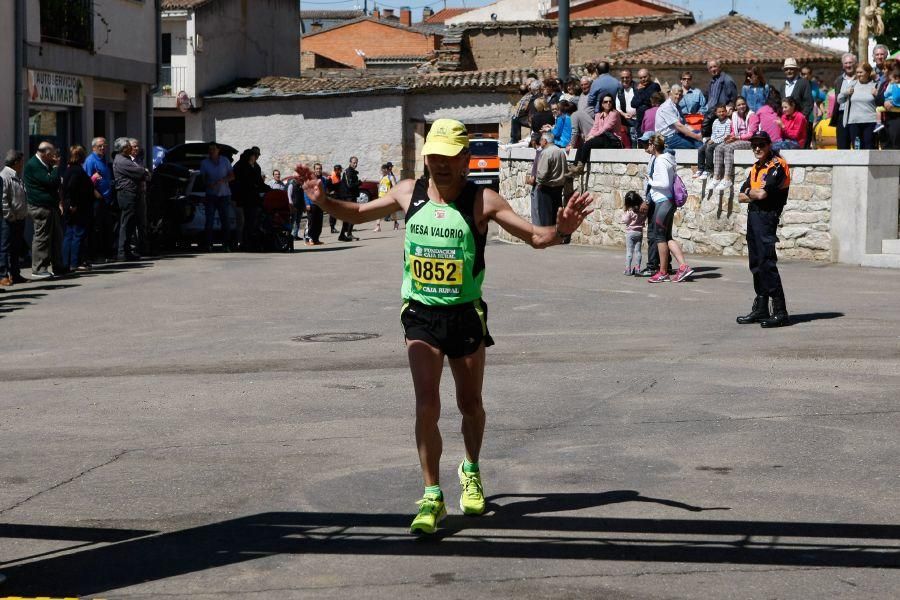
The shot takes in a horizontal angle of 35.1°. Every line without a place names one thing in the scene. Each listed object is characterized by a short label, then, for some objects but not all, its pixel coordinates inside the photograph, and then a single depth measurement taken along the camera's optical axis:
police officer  13.63
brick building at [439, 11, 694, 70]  54.41
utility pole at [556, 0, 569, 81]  25.62
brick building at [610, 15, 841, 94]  47.31
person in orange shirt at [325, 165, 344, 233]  31.48
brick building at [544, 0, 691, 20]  71.31
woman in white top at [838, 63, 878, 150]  20.20
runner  6.43
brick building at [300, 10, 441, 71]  82.06
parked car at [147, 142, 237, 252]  24.77
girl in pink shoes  18.83
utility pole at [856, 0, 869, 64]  27.64
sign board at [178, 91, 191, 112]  48.56
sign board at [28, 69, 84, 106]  24.38
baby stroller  25.45
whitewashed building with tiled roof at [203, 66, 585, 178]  47.25
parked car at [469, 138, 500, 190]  41.72
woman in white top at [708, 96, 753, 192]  21.52
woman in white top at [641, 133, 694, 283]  17.69
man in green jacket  19.25
